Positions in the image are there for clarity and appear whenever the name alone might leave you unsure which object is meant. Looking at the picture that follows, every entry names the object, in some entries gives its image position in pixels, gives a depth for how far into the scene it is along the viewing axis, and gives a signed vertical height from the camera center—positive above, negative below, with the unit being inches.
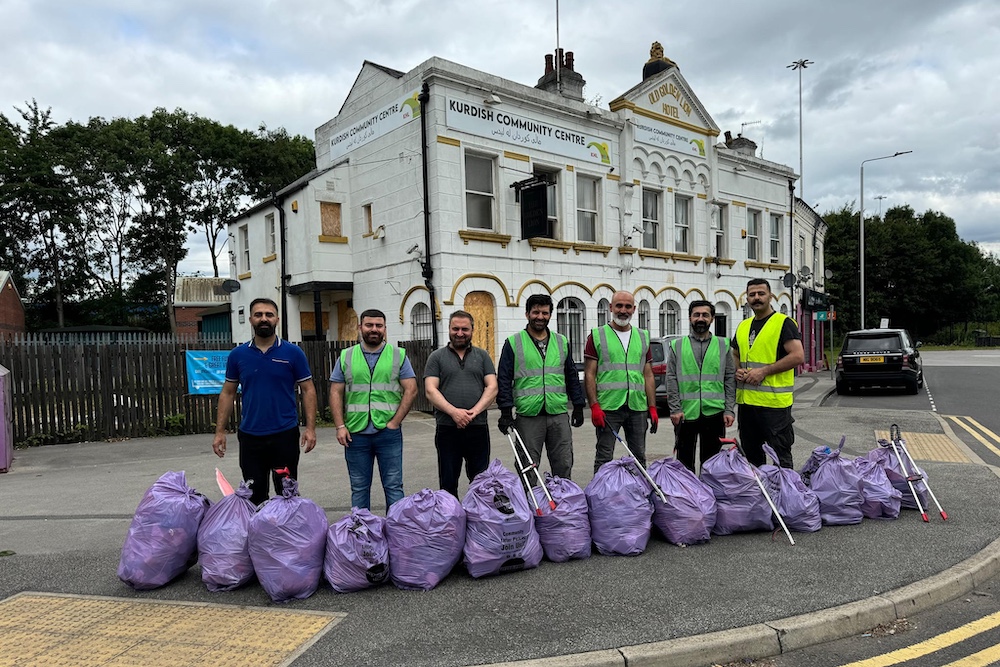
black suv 615.2 -54.1
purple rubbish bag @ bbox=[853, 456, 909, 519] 208.8 -62.0
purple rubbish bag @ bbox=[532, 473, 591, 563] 179.2 -59.6
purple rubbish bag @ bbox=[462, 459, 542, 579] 167.5 -55.6
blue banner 448.8 -34.6
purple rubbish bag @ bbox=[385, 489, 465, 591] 163.3 -57.2
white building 559.8 +102.5
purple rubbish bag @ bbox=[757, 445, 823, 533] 198.2 -59.3
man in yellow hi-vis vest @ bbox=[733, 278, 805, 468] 217.8 -23.4
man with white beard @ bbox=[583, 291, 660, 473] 218.5 -23.1
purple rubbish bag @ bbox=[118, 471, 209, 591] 164.7 -55.7
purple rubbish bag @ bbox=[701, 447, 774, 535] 195.5 -57.3
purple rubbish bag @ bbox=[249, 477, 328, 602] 157.5 -56.5
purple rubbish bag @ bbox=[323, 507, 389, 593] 160.9 -59.5
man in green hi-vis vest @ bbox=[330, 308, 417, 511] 199.3 -27.5
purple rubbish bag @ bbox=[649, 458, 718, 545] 187.9 -57.9
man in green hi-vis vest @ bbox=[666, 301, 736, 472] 220.4 -26.7
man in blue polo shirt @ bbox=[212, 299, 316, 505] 191.5 -24.9
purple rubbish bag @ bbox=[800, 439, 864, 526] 205.2 -58.7
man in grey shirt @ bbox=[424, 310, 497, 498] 204.5 -25.4
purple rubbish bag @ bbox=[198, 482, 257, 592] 163.6 -58.1
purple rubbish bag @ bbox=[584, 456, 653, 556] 182.9 -57.7
